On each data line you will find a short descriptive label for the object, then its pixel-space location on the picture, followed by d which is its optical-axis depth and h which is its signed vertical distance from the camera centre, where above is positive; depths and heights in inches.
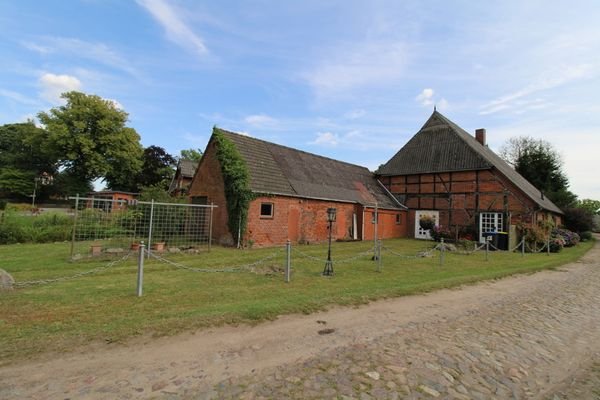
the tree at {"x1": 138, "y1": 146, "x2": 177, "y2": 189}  1863.9 +274.6
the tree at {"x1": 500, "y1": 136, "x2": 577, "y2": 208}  1526.8 +280.9
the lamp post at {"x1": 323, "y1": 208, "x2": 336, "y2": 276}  376.5 -60.2
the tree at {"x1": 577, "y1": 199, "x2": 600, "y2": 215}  2518.7 +212.0
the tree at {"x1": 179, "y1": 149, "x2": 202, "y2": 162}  2407.7 +455.3
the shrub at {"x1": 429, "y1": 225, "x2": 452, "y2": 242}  894.4 -27.7
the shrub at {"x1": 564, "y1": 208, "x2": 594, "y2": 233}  1247.5 +36.2
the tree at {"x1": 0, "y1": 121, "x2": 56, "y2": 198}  1690.5 +286.2
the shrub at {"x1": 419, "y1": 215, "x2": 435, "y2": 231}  970.7 +2.6
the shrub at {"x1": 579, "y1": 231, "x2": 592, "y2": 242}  1268.5 -27.6
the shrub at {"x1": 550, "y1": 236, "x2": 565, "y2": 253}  754.8 -40.7
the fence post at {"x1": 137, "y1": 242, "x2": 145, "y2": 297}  259.1 -53.5
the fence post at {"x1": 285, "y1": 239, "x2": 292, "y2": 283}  332.6 -51.5
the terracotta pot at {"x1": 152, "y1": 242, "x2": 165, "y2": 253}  501.2 -54.5
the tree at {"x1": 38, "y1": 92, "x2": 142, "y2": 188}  1549.0 +356.8
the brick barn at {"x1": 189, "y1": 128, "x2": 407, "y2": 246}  647.1 +47.9
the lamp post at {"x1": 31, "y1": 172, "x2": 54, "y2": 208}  1803.2 +163.6
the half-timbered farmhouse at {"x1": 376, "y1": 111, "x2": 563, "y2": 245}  842.2 +112.7
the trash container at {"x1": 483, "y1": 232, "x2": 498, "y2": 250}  767.7 -30.5
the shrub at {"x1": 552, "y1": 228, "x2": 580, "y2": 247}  925.8 -23.2
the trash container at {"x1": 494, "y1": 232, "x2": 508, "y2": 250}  758.0 -34.3
